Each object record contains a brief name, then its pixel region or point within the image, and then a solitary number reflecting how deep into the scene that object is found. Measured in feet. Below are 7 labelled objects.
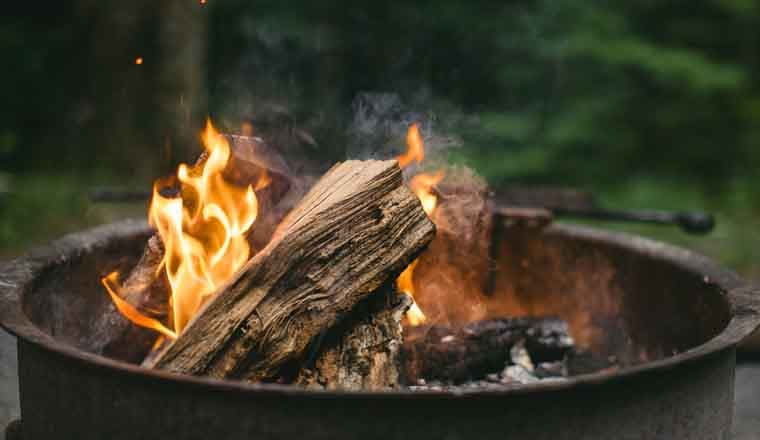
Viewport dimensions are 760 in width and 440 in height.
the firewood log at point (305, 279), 6.04
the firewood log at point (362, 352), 6.42
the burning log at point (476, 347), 7.82
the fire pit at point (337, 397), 5.10
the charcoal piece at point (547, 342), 8.63
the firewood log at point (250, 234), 7.71
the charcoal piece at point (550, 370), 8.17
